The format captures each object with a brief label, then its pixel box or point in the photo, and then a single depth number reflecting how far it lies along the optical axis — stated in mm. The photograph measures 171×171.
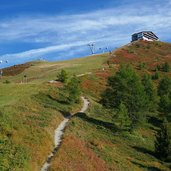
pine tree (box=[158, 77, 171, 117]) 82312
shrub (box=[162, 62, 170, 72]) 145125
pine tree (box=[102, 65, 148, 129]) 73062
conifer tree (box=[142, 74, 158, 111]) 92000
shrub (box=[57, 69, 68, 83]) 97812
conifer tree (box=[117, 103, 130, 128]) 66312
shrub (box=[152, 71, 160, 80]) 133625
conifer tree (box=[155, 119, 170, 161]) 58259
